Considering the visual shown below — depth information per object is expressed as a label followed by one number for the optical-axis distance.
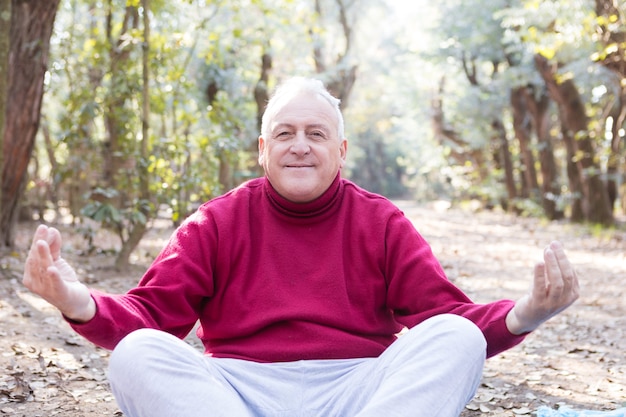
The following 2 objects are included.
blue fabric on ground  2.88
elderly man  2.16
